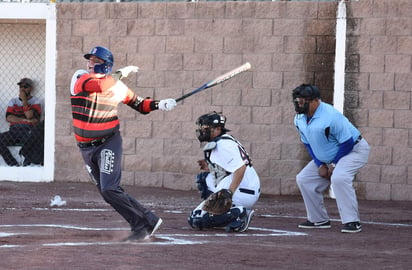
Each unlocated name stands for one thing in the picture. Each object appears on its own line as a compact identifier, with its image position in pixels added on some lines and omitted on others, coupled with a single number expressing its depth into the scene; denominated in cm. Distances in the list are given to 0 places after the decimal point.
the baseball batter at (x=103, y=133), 1725
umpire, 1939
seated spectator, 3209
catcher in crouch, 1859
